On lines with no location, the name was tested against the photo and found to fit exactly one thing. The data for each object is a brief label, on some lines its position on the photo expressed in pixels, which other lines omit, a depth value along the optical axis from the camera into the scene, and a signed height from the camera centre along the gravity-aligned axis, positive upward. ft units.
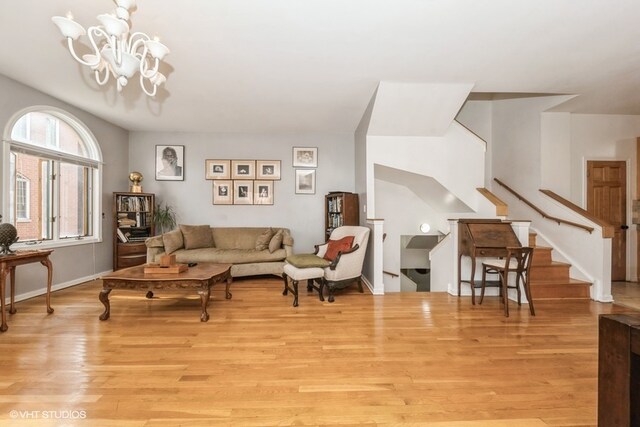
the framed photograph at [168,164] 19.26 +3.10
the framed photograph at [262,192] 19.48 +1.31
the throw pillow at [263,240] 17.10 -1.69
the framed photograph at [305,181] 19.58 +2.07
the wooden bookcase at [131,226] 16.85 -0.93
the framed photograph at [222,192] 19.43 +1.30
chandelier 6.00 +3.76
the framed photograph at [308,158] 19.57 +3.61
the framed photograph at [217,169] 19.42 +2.83
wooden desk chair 10.76 -2.08
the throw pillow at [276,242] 16.93 -1.76
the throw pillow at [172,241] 16.21 -1.70
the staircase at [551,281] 12.85 -3.04
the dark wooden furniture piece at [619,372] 2.52 -1.41
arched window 12.53 +1.57
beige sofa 16.16 -2.10
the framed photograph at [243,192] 19.47 +1.30
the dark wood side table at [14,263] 9.13 -1.76
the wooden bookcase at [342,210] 16.72 +0.13
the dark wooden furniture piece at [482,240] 12.21 -1.14
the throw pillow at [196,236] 17.16 -1.50
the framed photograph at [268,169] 19.45 +2.85
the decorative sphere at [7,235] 9.45 -0.80
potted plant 18.67 -0.44
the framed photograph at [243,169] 19.43 +2.83
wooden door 16.44 +0.83
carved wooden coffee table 10.15 -2.51
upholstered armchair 12.66 -2.15
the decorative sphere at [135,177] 17.89 +2.08
